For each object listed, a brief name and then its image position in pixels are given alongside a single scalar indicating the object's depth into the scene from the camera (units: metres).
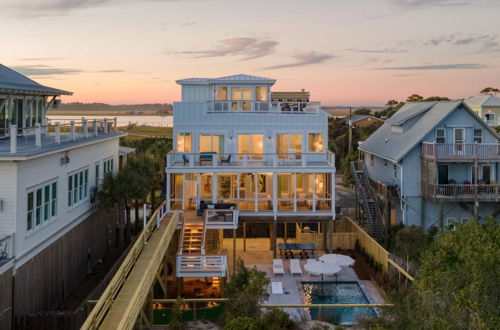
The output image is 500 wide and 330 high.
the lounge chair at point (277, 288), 19.30
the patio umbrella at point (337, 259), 21.41
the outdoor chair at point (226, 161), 25.50
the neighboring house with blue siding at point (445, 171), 25.53
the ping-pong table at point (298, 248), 24.72
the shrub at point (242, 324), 12.64
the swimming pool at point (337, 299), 16.20
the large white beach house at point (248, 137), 27.34
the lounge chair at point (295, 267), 22.16
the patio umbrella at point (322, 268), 20.20
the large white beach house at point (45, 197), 13.54
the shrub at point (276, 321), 13.75
